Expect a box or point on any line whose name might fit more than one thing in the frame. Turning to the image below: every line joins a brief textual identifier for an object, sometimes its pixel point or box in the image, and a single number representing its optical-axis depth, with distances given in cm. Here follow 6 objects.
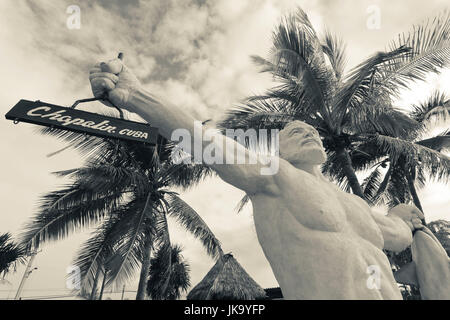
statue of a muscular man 150
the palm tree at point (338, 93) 680
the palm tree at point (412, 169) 851
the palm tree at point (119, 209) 826
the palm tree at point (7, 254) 634
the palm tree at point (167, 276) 973
